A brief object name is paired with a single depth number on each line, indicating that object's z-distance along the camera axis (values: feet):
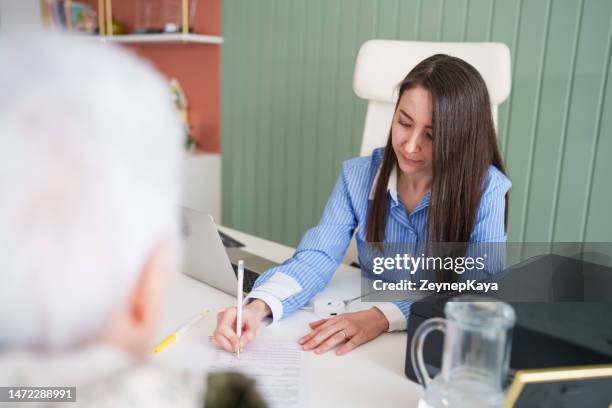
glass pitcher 2.05
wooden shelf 8.59
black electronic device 2.47
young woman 3.84
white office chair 5.22
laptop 3.69
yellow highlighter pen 2.89
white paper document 2.69
